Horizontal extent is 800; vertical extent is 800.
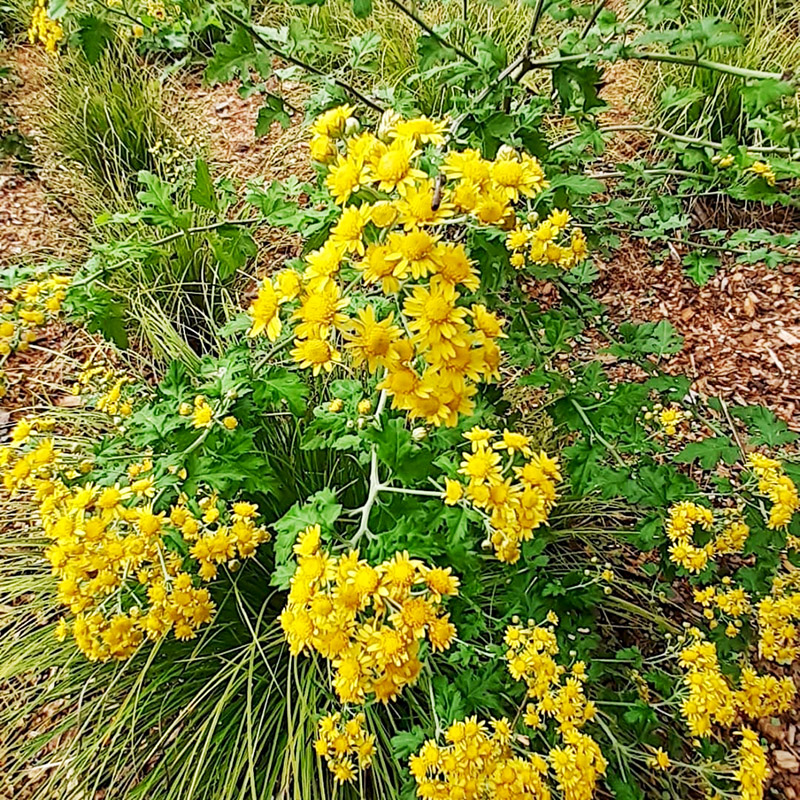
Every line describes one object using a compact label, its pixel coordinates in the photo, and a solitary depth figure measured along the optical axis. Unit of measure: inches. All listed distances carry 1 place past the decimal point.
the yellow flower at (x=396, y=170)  12.5
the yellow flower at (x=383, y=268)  12.0
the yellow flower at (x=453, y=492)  13.5
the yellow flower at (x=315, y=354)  12.8
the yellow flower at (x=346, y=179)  12.9
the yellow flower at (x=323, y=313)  12.4
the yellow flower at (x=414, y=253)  11.9
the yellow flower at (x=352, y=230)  12.4
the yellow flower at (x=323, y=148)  13.7
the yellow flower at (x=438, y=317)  12.1
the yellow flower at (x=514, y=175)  13.2
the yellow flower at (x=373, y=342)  12.2
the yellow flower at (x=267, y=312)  13.2
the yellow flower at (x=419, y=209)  12.3
